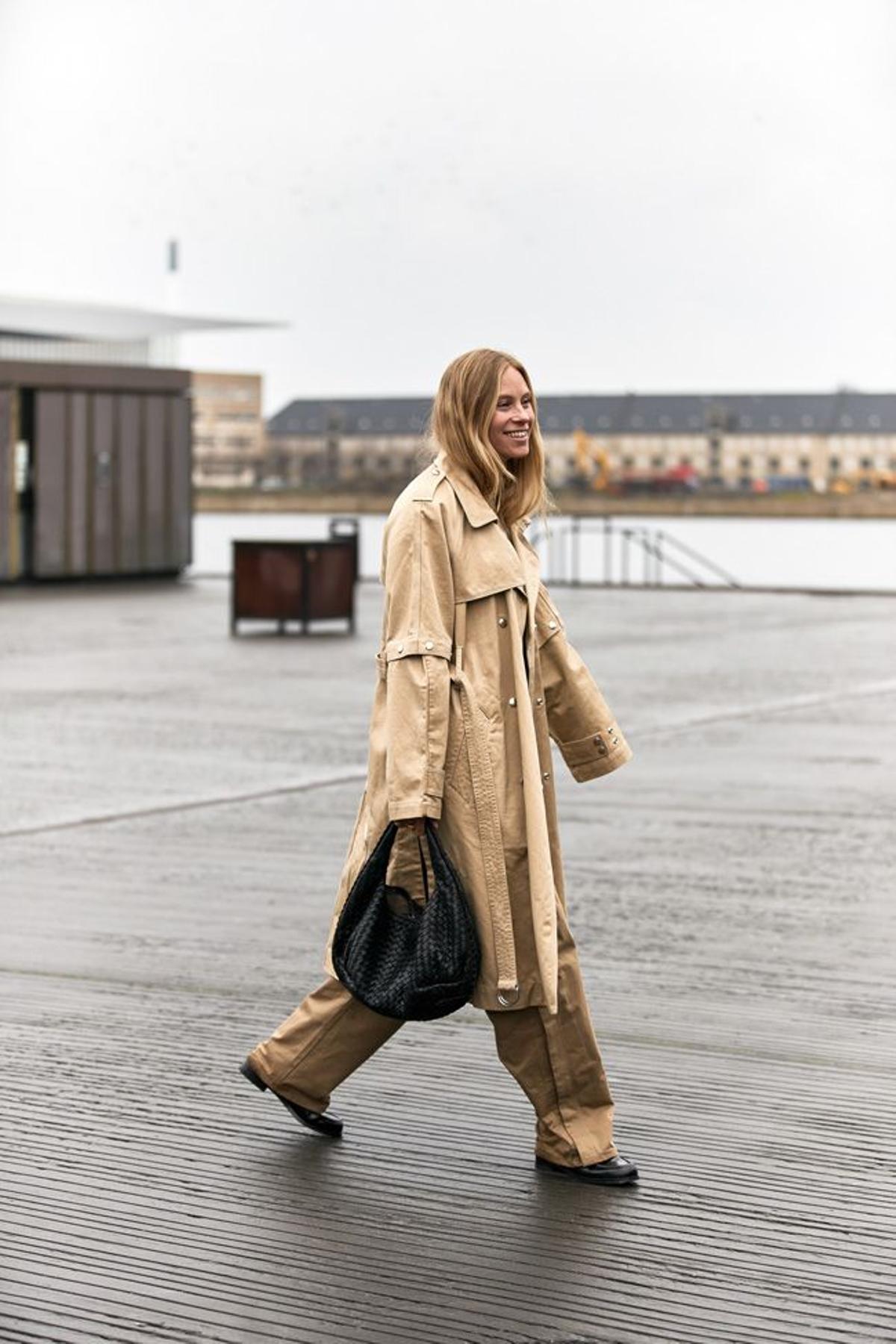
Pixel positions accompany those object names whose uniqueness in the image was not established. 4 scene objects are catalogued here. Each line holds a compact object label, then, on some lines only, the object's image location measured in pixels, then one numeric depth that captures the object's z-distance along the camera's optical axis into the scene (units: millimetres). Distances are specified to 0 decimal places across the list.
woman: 4578
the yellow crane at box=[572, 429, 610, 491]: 109312
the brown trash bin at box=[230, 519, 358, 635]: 23625
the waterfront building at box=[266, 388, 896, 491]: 137000
